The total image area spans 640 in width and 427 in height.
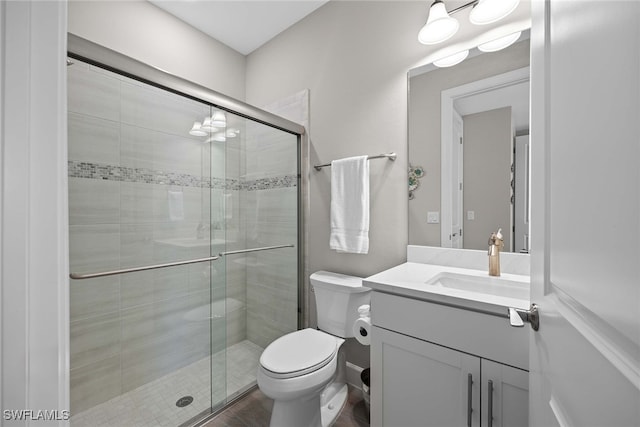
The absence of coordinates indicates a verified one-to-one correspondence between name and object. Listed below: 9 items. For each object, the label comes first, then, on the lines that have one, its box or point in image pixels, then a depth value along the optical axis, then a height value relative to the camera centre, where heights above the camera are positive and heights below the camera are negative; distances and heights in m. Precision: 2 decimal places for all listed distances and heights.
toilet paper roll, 1.26 -0.56
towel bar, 1.60 +0.34
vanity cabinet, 0.83 -0.53
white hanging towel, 1.66 +0.05
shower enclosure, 1.29 -0.15
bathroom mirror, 1.24 +0.32
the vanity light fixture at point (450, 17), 1.19 +0.91
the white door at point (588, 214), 0.27 +0.00
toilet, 1.20 -0.70
